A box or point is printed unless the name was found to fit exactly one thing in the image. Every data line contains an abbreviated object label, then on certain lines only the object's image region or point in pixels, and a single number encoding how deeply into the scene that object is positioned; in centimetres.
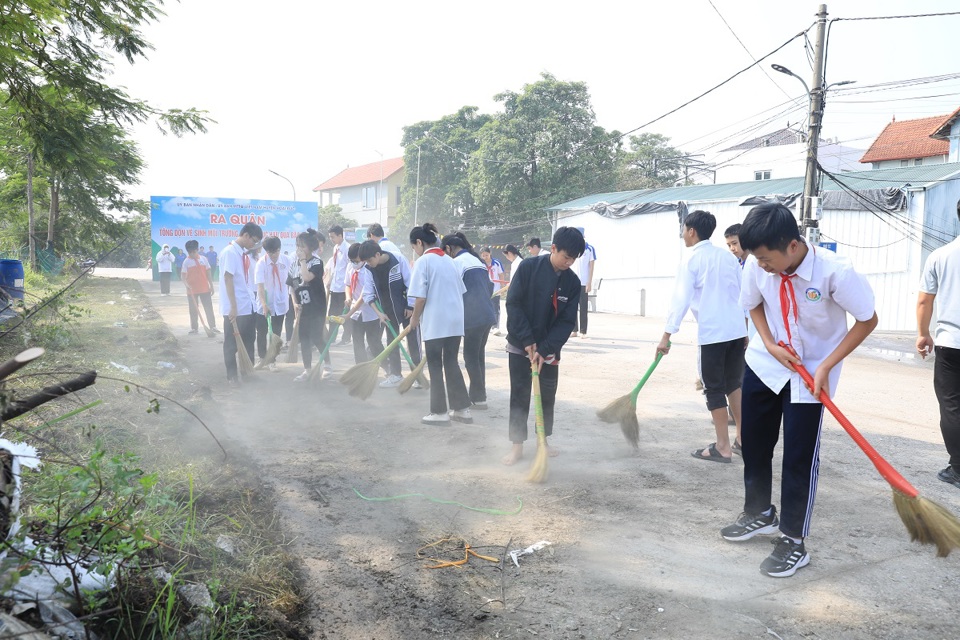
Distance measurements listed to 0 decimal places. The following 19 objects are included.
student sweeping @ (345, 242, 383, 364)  811
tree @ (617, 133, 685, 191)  3891
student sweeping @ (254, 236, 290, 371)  813
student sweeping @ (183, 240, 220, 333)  1182
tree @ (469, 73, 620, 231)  3092
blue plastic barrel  1005
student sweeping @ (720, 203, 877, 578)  319
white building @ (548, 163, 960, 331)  1552
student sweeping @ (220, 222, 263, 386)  771
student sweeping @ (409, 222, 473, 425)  622
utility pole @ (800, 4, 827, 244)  1431
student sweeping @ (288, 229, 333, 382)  830
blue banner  2678
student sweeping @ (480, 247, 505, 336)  1311
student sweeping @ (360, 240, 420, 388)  746
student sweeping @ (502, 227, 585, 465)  488
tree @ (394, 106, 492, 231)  3797
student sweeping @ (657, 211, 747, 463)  491
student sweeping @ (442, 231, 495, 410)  676
